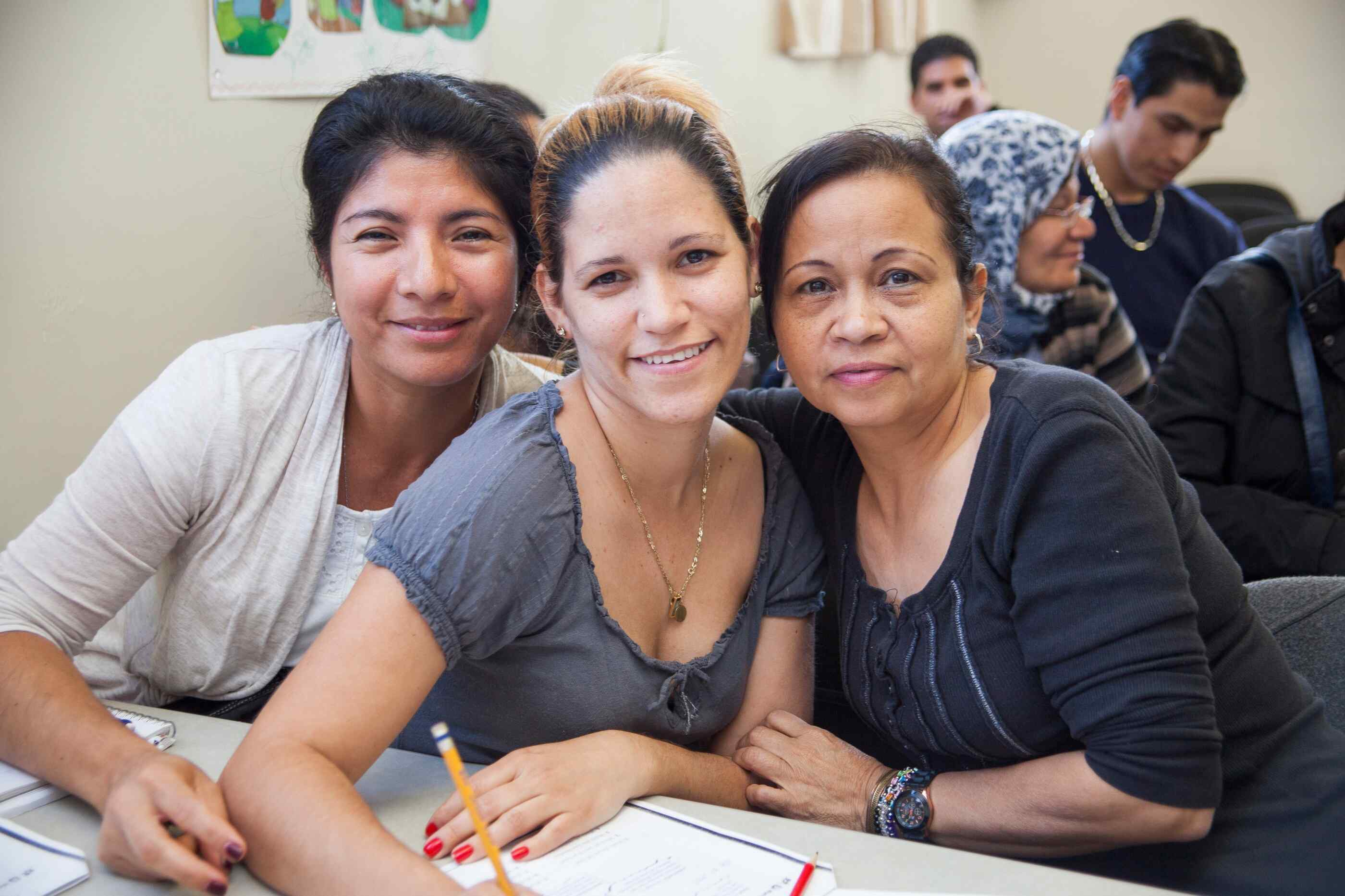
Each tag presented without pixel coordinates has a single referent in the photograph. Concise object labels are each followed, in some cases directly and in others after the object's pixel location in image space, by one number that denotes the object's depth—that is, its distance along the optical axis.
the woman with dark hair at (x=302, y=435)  1.31
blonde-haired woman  1.01
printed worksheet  0.91
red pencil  0.89
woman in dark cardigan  1.09
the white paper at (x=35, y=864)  0.92
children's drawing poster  2.03
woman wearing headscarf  2.35
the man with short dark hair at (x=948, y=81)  4.41
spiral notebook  1.08
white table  0.92
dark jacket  2.05
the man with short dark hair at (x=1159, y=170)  3.12
